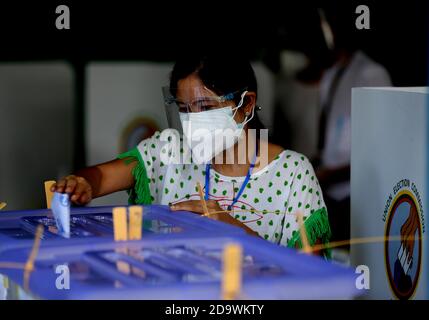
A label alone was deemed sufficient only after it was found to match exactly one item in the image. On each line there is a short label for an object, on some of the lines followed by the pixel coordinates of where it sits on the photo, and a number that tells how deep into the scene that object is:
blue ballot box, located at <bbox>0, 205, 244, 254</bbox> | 2.68
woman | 3.10
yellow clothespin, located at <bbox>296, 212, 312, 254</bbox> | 2.52
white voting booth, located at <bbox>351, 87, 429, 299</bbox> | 2.96
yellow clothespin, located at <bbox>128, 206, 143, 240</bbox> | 2.62
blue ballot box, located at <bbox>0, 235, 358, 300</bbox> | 2.36
